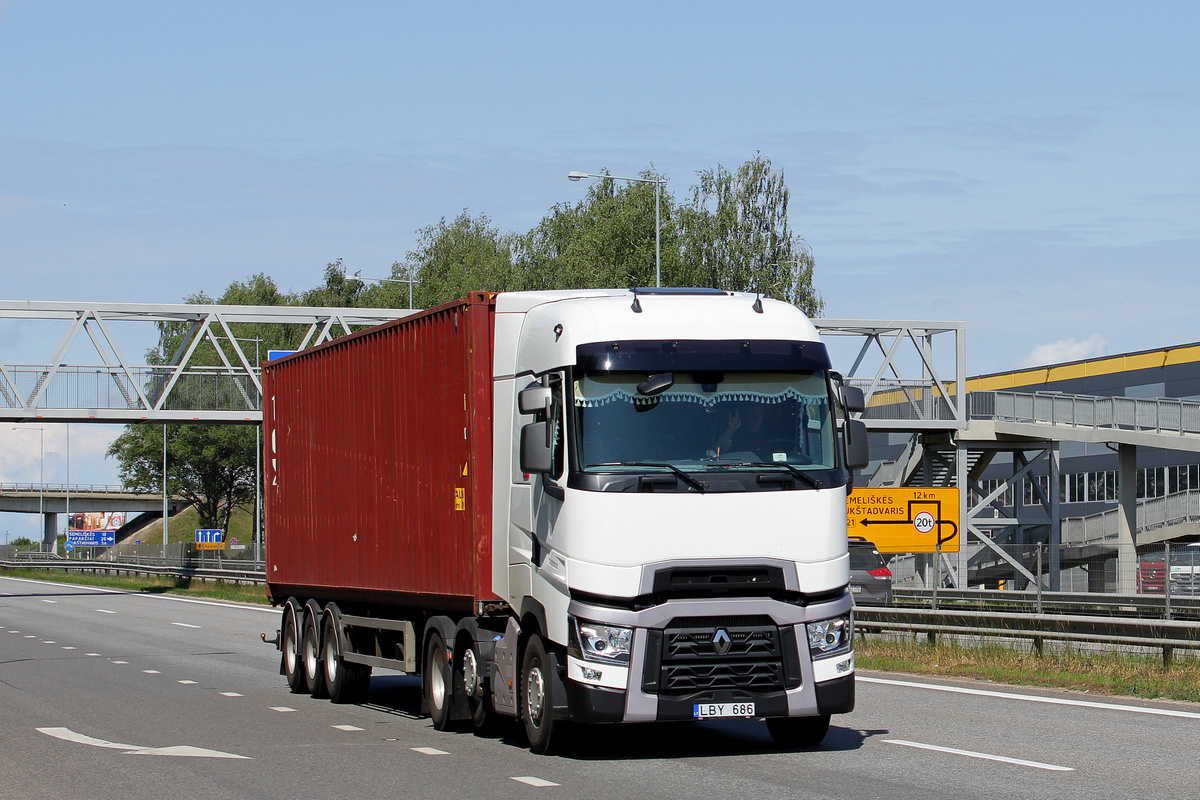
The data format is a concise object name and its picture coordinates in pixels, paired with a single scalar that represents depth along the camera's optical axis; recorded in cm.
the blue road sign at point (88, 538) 11875
